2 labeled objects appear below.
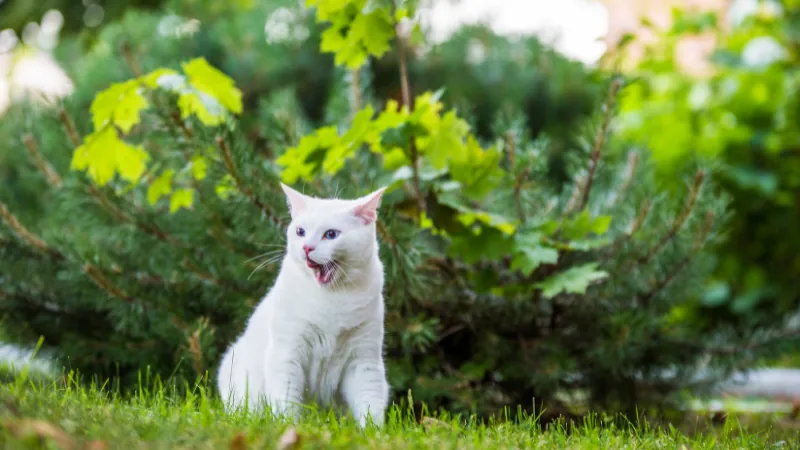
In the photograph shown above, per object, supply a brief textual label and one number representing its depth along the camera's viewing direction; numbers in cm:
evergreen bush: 422
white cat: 399
